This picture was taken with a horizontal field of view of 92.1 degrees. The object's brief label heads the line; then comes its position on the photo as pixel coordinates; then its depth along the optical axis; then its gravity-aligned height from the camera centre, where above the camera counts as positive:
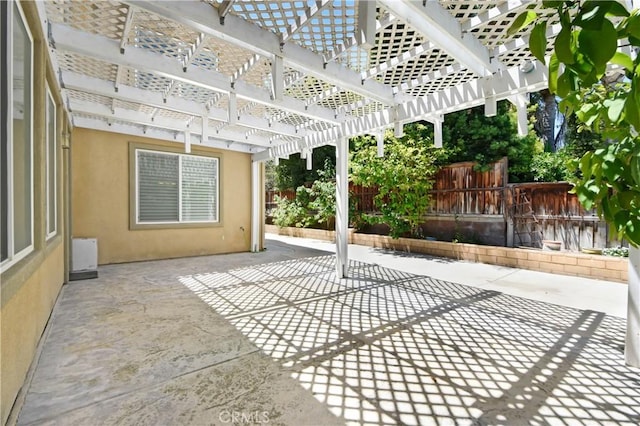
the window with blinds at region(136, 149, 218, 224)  6.98 +0.48
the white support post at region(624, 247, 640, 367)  2.52 -0.89
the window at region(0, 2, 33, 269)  1.75 +0.42
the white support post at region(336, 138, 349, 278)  5.48 +0.01
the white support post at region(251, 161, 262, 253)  8.55 +0.07
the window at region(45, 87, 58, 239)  3.49 +0.48
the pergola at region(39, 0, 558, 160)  2.46 +1.59
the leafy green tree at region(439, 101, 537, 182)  7.69 +1.73
